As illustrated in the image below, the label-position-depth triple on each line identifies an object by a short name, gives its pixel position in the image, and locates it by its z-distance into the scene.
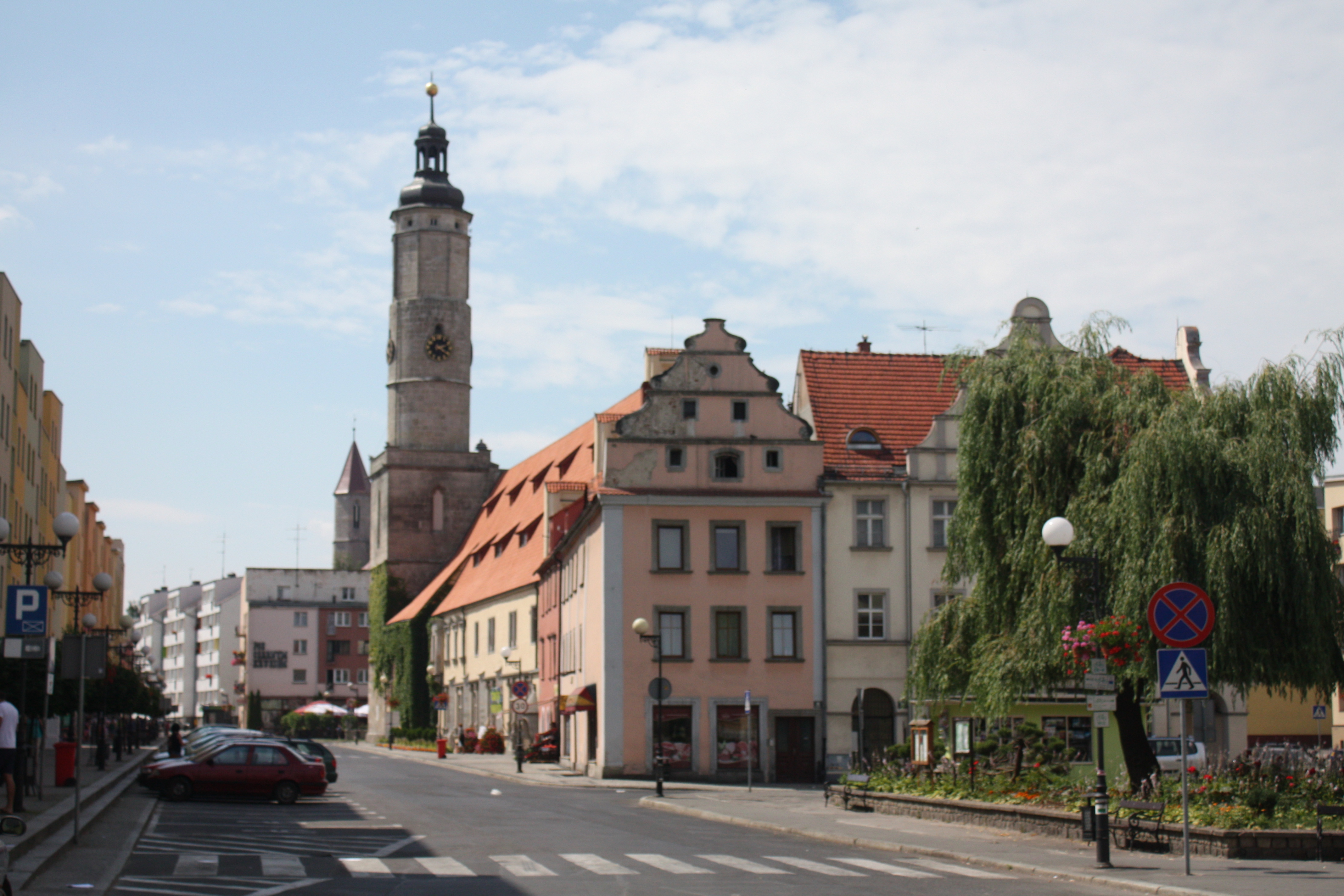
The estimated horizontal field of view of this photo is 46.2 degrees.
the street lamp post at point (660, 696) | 36.41
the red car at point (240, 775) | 31.36
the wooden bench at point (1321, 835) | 18.27
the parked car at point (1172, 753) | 38.44
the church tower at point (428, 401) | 89.31
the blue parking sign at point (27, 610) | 20.92
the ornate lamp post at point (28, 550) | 22.59
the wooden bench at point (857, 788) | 29.20
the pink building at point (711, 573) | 44.38
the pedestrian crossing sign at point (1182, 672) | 16.97
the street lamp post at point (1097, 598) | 18.17
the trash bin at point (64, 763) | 31.70
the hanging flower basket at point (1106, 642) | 19.91
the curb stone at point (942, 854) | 15.80
